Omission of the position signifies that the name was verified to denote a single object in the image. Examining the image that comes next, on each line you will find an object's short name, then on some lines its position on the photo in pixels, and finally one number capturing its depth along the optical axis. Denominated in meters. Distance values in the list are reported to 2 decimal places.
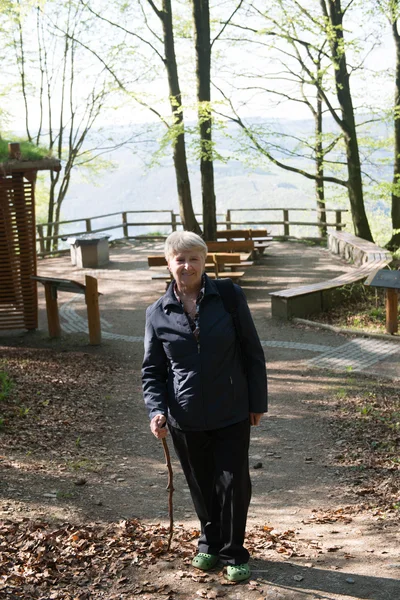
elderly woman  3.52
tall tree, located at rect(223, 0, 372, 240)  17.33
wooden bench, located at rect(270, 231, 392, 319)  12.06
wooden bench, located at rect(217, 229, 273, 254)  20.36
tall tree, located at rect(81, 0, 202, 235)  18.27
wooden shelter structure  11.27
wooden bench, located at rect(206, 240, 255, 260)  16.86
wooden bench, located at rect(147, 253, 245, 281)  13.97
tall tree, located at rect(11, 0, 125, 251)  28.91
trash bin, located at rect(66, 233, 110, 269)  19.83
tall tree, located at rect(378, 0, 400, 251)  18.00
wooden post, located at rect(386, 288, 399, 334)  10.53
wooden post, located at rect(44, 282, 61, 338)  11.49
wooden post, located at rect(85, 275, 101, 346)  10.94
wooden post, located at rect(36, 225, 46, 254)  23.32
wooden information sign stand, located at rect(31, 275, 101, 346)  10.96
